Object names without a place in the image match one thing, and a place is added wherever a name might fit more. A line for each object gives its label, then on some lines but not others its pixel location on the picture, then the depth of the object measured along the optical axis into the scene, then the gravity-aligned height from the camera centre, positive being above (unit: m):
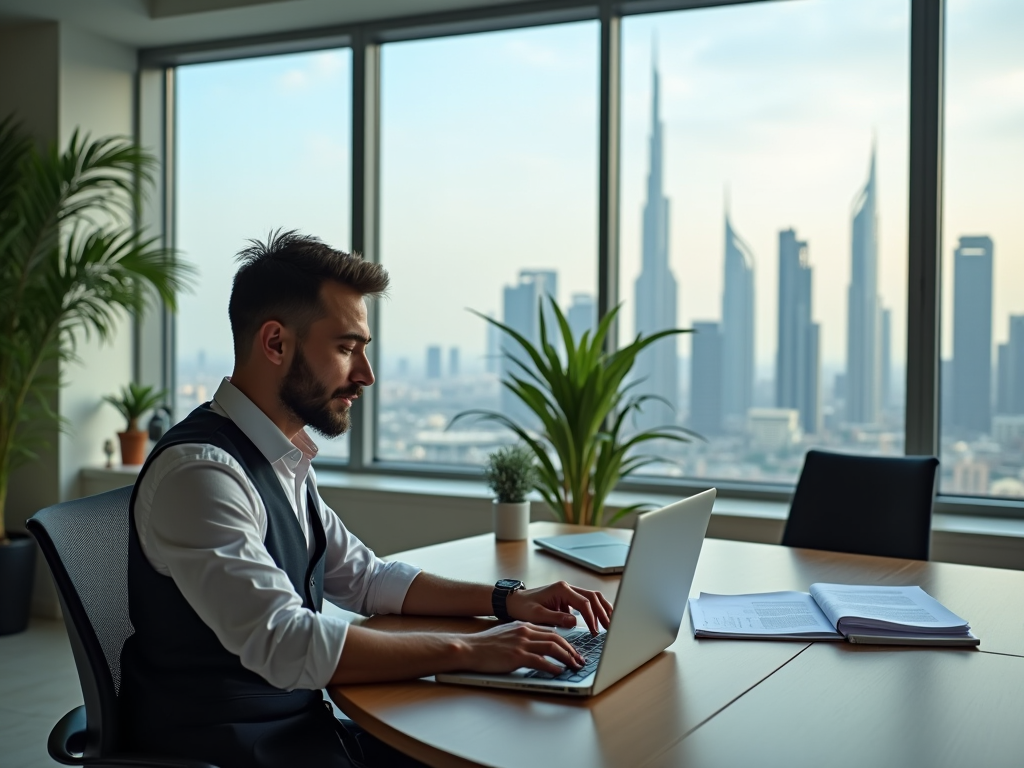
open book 1.73 -0.45
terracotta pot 5.17 -0.44
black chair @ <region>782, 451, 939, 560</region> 2.78 -0.38
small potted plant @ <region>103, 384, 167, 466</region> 5.15 -0.28
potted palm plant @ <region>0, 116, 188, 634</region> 4.60 +0.38
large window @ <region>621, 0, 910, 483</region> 3.99 +0.59
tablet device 2.25 -0.44
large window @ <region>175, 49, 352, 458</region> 5.10 +0.99
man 1.43 -0.32
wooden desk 1.23 -0.47
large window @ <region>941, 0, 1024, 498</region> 3.78 +0.44
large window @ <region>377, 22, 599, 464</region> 4.58 +0.71
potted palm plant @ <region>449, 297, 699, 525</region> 3.69 -0.21
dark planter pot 4.60 -1.03
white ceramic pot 2.66 -0.41
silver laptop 1.39 -0.36
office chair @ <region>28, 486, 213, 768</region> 1.49 -0.39
